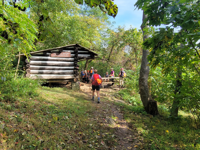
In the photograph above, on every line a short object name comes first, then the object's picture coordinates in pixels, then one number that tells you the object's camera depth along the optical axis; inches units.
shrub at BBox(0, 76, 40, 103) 199.9
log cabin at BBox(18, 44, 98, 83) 401.7
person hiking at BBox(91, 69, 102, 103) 323.4
